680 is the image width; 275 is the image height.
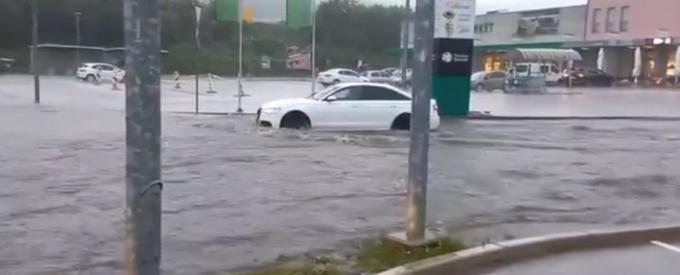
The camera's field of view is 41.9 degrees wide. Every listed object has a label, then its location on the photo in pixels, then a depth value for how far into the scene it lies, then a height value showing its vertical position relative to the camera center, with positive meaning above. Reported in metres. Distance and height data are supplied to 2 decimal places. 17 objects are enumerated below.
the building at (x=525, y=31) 92.19 +2.73
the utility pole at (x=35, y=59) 37.09 -0.68
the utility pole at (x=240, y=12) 37.50 +1.54
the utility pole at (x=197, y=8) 38.84 +1.76
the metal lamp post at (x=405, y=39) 38.97 +0.68
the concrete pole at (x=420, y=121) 7.45 -0.57
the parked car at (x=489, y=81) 62.09 -1.80
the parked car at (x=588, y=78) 75.25 -1.74
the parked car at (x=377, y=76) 67.08 -1.92
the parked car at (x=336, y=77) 65.62 -1.91
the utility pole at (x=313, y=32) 38.06 +0.87
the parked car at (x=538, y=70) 66.81 -1.12
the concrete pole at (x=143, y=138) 4.66 -0.49
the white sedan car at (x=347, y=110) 22.44 -1.49
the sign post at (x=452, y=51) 29.95 +0.11
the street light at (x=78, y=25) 91.81 +2.06
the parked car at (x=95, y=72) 66.94 -2.04
